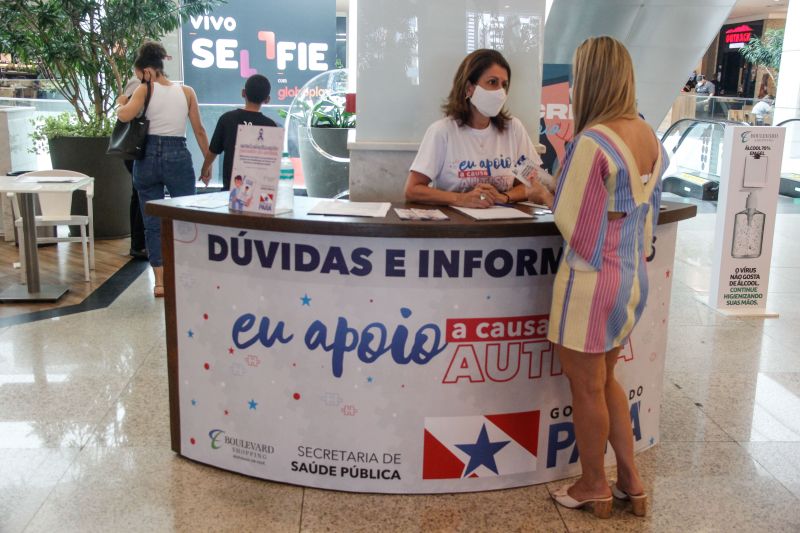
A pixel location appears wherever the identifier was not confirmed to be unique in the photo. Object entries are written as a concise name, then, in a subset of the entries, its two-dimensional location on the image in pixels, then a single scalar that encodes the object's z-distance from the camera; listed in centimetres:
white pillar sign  497
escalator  1009
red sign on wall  2506
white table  510
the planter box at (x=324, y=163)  779
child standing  482
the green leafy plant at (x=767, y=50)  1902
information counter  256
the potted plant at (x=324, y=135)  780
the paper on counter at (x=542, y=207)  291
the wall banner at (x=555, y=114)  541
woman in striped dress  229
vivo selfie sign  1016
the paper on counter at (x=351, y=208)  269
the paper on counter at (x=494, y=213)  269
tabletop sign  261
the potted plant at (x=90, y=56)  668
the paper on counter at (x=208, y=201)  281
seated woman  308
